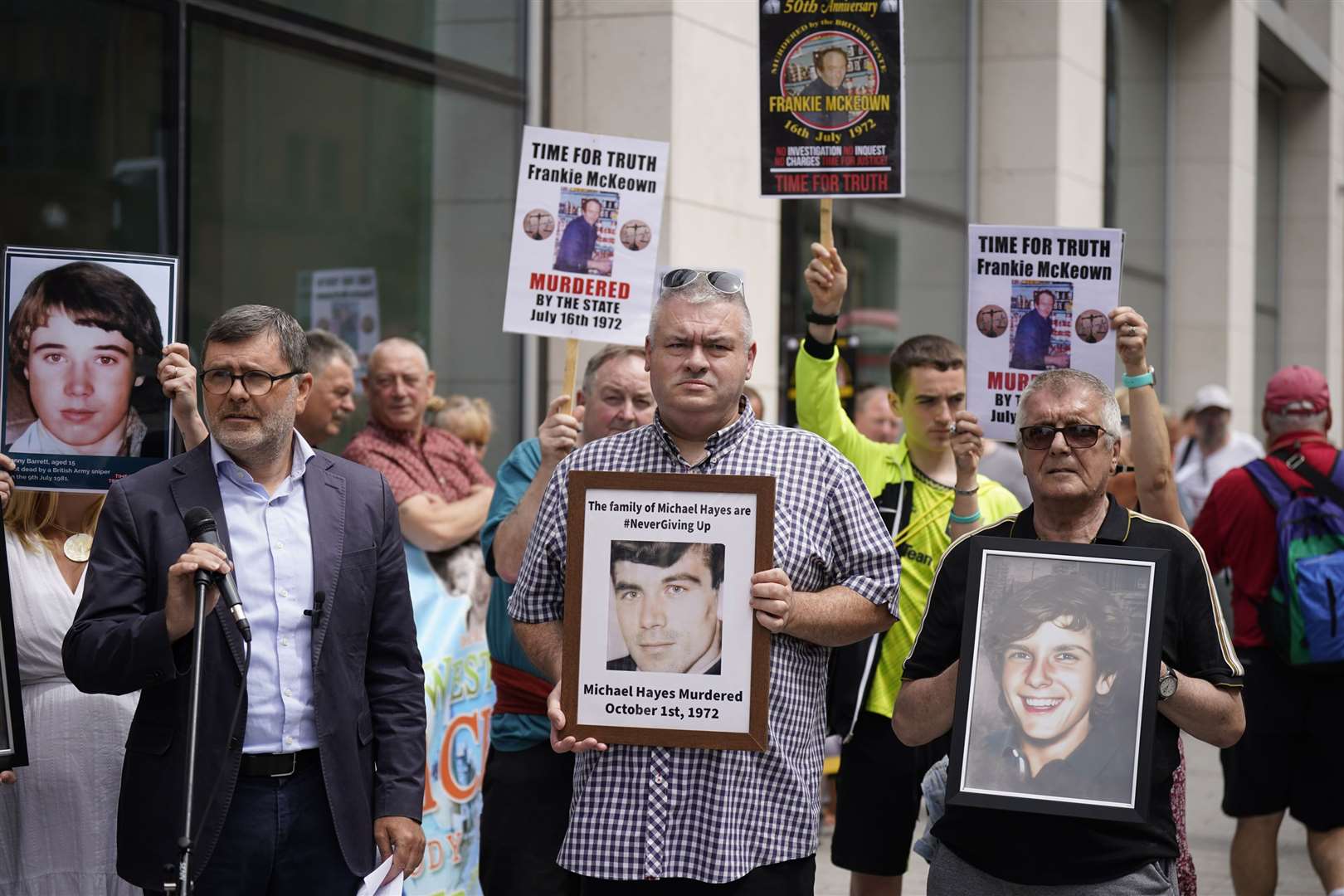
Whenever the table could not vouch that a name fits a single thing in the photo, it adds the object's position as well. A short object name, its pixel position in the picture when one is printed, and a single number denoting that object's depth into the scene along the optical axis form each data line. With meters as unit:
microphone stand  3.38
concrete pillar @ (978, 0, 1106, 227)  15.34
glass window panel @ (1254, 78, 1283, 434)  26.11
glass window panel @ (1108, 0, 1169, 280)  19.38
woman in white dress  4.64
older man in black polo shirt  3.68
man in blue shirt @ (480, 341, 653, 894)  4.93
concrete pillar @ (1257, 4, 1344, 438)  26.80
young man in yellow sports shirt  5.16
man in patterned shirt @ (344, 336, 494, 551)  6.41
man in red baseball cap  6.73
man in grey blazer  3.76
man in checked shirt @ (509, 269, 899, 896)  3.62
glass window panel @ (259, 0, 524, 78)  8.92
